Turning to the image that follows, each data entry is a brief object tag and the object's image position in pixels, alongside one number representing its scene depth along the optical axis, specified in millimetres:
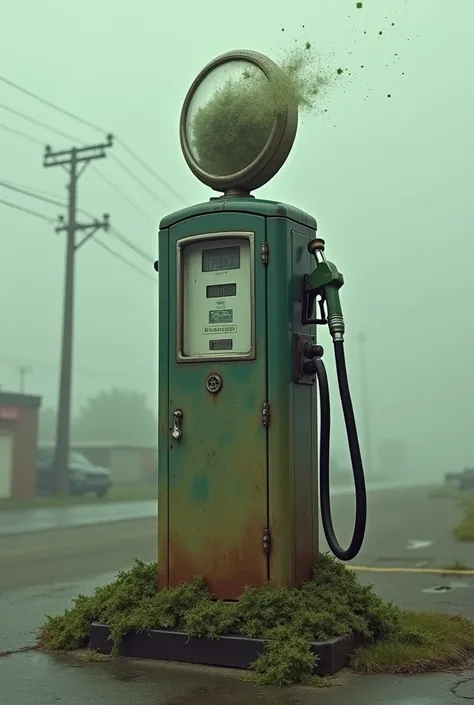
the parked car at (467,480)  51353
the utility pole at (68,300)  32312
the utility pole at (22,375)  101062
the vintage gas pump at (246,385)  5590
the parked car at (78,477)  34438
